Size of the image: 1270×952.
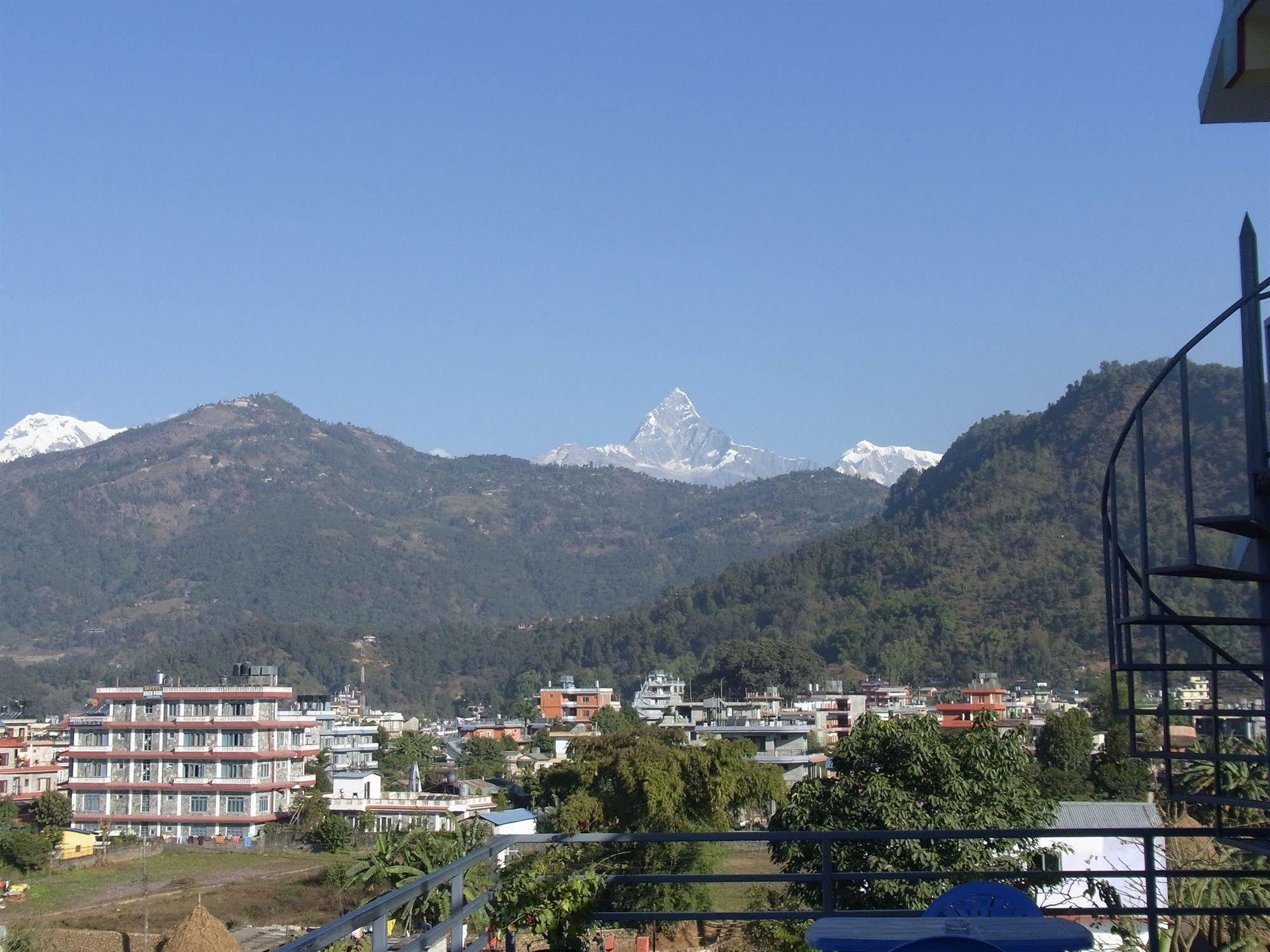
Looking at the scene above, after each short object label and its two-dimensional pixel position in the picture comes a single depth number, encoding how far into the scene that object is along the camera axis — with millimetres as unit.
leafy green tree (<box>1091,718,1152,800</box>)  28016
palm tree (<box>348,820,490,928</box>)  21078
